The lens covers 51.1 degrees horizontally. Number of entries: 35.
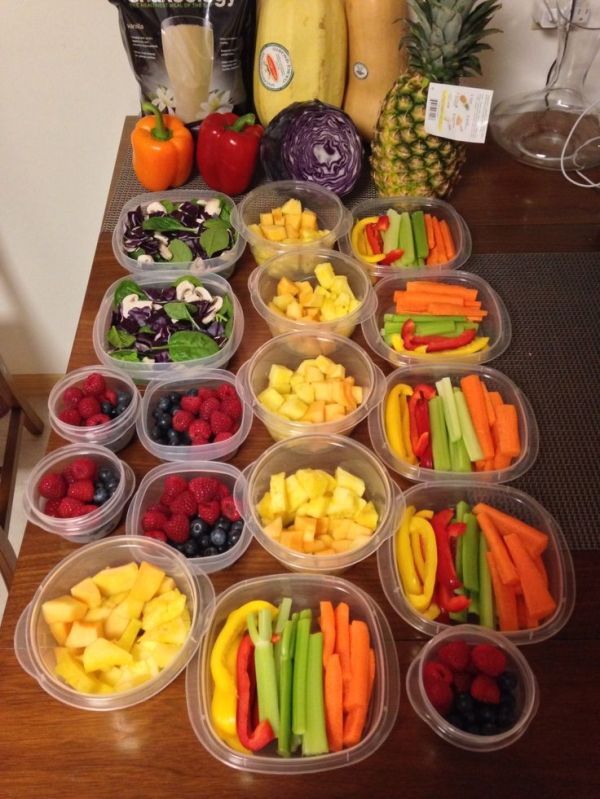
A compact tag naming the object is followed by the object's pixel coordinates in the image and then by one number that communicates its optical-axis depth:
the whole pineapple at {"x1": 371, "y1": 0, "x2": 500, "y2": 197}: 1.16
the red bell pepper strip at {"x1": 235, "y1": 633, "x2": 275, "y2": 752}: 0.73
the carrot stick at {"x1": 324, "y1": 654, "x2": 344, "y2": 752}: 0.74
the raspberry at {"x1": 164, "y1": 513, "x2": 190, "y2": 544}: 0.87
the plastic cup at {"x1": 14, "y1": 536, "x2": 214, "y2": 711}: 0.76
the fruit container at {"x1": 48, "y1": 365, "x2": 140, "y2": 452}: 0.99
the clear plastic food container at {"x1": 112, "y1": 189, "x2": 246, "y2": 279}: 1.21
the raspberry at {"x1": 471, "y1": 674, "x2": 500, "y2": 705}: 0.74
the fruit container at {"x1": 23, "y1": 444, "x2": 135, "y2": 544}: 0.89
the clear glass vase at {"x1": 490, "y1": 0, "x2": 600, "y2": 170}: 1.45
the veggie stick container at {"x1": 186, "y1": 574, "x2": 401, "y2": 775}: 0.72
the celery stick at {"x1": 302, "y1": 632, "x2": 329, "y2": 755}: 0.73
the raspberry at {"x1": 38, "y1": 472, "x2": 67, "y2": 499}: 0.92
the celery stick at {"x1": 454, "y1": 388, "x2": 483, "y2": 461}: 0.99
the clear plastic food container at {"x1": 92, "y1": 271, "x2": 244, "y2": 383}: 1.07
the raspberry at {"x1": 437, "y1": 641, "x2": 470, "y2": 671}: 0.77
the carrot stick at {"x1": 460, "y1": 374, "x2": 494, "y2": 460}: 1.00
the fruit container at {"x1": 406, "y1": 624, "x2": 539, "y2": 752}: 0.73
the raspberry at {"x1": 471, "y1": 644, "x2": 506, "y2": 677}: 0.76
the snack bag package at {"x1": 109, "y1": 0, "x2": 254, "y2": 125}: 1.26
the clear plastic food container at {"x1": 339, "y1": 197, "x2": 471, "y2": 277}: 1.29
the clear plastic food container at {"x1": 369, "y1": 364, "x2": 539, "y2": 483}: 0.97
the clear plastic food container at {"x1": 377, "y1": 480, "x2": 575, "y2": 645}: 0.83
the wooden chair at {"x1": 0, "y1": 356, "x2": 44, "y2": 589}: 1.37
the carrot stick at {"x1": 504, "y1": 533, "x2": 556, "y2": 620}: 0.83
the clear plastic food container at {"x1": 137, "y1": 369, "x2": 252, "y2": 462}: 0.97
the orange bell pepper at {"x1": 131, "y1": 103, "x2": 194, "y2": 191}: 1.32
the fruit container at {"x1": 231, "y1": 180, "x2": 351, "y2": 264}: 1.29
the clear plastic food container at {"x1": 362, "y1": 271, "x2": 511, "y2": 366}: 1.12
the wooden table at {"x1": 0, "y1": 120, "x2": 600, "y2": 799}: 0.72
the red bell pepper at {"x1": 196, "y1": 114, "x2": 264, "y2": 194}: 1.32
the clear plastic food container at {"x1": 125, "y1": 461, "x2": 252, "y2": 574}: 0.87
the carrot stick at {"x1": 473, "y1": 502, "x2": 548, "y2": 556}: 0.89
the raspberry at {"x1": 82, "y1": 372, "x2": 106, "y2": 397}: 1.03
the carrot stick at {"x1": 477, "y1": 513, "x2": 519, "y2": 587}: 0.86
